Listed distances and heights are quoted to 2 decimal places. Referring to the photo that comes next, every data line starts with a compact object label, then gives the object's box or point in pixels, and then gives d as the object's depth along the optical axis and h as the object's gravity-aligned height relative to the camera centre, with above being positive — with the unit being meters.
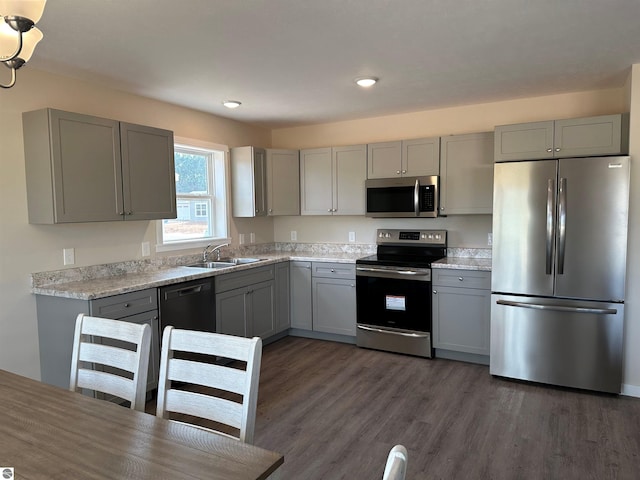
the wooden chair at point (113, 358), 1.61 -0.53
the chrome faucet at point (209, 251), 4.46 -0.32
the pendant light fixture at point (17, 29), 1.29 +0.61
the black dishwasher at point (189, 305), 3.28 -0.68
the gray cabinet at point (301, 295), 4.78 -0.85
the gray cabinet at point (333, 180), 4.75 +0.42
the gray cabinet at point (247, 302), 3.85 -0.79
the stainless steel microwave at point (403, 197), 4.31 +0.21
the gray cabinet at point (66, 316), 2.86 -0.66
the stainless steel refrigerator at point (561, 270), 3.22 -0.42
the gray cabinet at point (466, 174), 4.09 +0.40
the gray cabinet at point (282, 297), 4.68 -0.85
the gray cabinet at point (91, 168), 2.88 +0.37
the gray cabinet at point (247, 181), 4.79 +0.42
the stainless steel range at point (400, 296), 4.12 -0.76
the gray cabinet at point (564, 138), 3.30 +0.61
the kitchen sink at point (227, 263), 4.29 -0.44
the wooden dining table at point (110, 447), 1.05 -0.60
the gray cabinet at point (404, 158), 4.32 +0.60
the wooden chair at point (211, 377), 1.38 -0.53
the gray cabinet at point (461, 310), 3.89 -0.85
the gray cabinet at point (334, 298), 4.54 -0.84
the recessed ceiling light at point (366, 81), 3.37 +1.06
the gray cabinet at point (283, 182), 5.00 +0.42
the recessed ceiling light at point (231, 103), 4.01 +1.07
